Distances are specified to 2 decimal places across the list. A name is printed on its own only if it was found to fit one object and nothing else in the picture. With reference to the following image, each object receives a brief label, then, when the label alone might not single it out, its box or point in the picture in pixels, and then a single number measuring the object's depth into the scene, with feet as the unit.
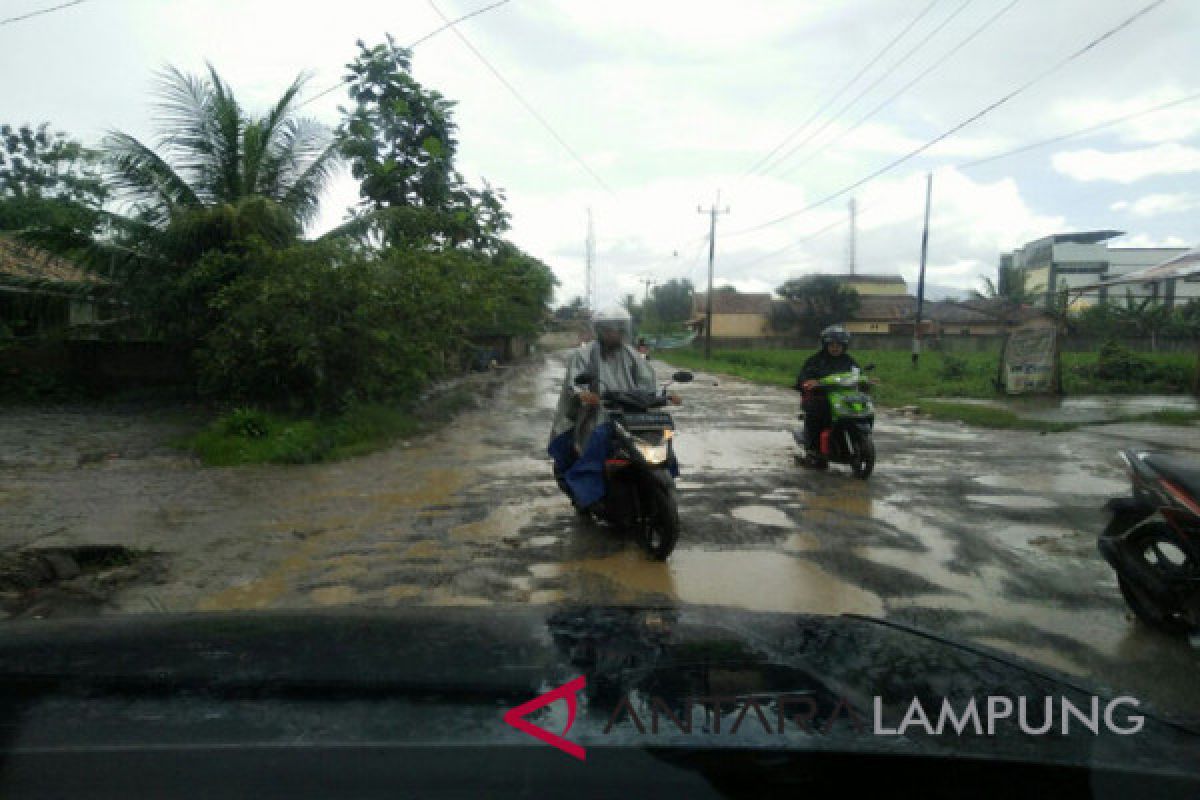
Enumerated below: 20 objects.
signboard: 56.75
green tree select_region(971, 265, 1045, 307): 172.32
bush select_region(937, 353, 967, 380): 73.56
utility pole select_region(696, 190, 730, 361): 145.48
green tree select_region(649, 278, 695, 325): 289.74
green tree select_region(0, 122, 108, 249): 47.67
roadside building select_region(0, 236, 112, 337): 52.08
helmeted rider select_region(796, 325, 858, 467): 30.09
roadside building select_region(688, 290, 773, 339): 214.69
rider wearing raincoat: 19.69
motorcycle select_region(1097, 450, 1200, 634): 12.38
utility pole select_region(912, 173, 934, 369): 108.88
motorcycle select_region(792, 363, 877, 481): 28.63
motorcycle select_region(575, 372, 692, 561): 18.03
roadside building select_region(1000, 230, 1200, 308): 191.42
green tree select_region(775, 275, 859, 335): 172.76
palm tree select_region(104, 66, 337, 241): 47.91
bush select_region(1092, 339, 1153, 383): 65.05
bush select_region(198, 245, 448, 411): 38.86
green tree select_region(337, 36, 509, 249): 50.93
